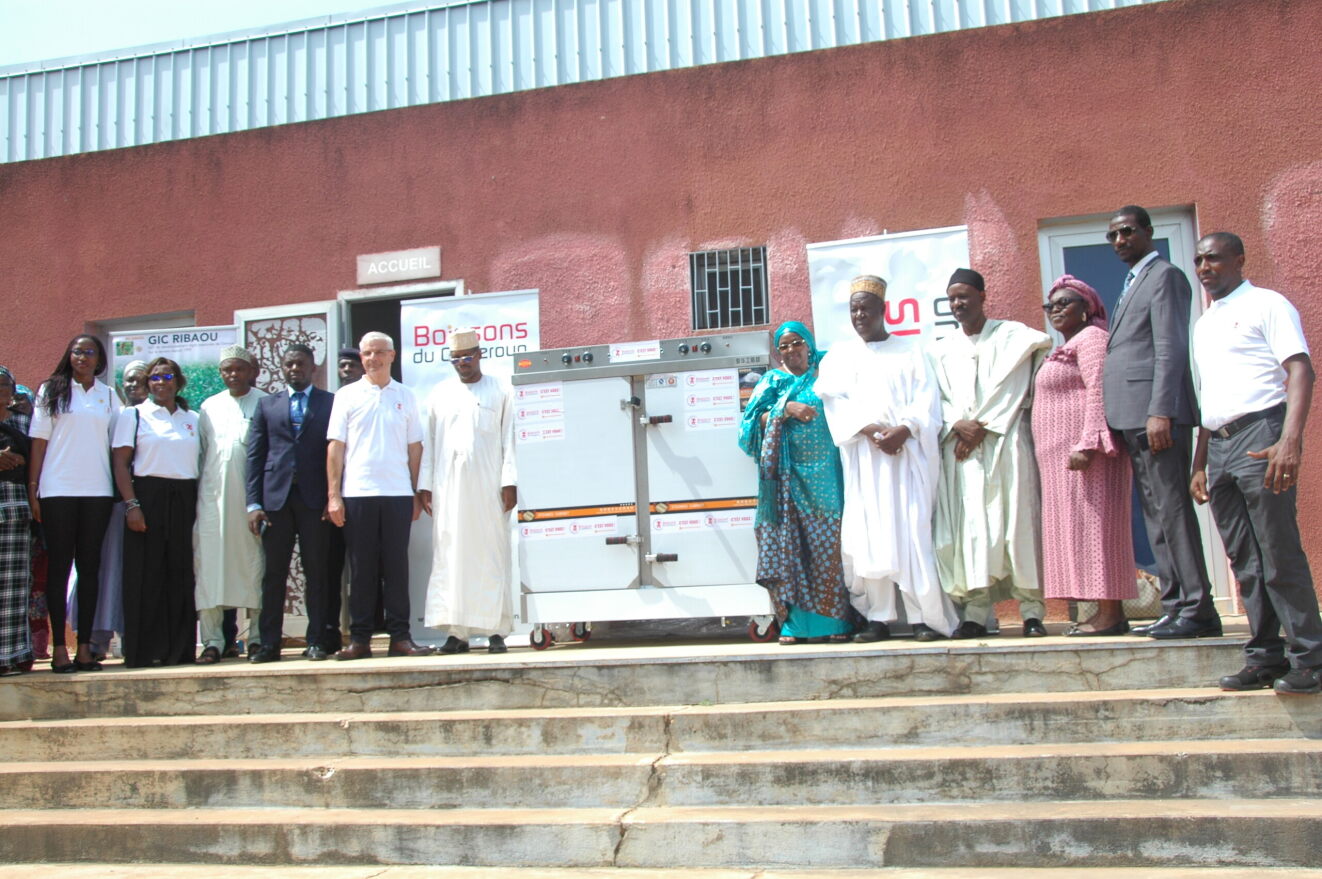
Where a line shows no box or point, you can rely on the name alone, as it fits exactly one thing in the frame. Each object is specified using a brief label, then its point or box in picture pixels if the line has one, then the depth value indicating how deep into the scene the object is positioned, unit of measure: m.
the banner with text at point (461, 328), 7.78
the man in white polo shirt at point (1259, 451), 4.46
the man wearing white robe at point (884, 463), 5.81
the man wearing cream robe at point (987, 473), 5.79
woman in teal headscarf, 5.96
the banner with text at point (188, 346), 8.26
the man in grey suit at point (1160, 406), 5.11
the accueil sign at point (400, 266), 8.59
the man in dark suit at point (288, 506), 6.67
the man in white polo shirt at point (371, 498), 6.61
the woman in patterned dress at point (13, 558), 6.22
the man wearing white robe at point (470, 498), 6.68
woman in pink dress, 5.54
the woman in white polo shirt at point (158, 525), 6.65
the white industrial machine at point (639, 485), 6.38
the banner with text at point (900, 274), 7.35
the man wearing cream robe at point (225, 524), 6.89
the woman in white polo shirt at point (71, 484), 6.41
